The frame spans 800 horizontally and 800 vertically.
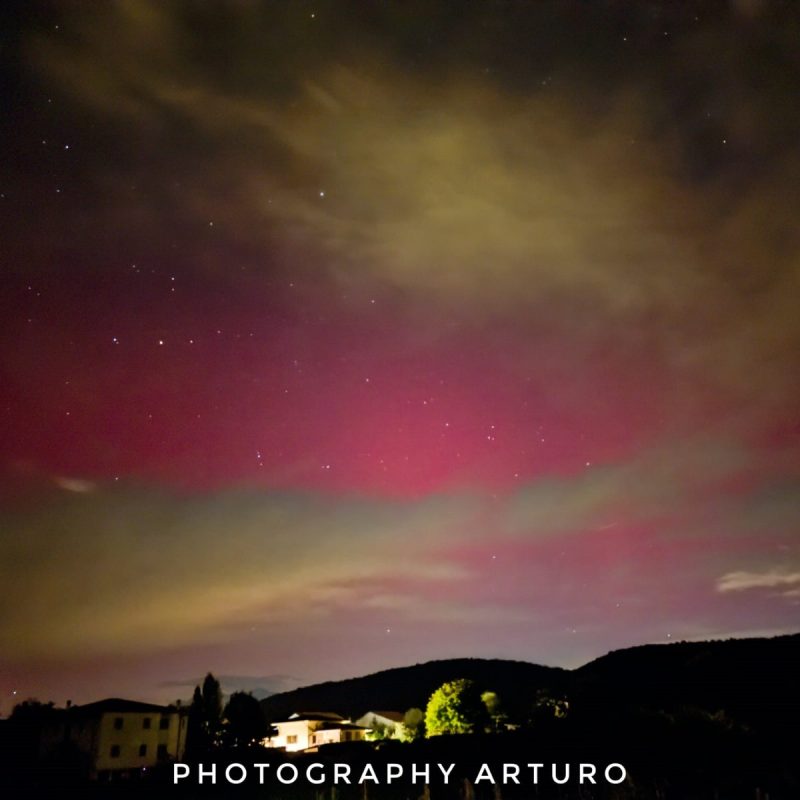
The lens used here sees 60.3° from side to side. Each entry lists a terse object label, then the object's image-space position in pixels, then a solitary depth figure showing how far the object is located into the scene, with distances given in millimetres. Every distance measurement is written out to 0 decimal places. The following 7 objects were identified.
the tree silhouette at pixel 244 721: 75438
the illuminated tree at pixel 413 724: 70150
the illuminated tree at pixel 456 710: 60375
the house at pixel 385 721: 82369
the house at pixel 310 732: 86938
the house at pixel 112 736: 60156
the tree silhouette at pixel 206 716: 77594
